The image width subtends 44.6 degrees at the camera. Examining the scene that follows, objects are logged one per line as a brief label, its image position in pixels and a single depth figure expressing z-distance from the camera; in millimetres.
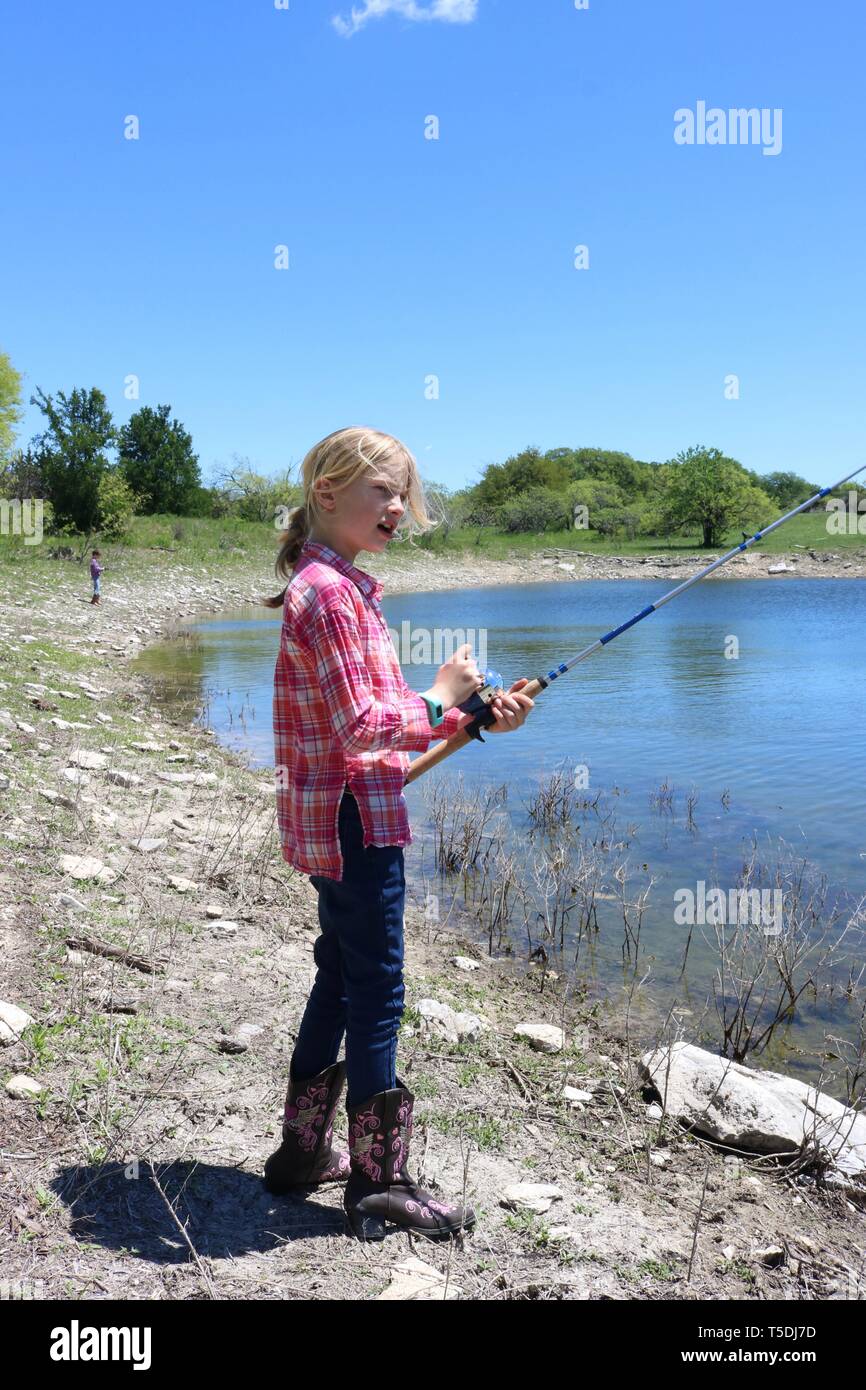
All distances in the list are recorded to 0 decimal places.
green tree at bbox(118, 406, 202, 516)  57969
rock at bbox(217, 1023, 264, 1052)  3754
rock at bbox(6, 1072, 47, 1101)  3131
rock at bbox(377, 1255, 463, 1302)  2543
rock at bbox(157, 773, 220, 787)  8259
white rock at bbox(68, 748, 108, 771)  7586
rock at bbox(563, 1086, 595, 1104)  3967
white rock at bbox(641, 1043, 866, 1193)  3738
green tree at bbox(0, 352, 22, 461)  41812
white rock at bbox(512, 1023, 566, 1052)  4570
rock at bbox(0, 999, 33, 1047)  3357
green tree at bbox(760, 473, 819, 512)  81312
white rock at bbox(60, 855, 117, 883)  5031
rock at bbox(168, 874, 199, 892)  5383
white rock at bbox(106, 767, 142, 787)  7473
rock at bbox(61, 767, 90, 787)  6910
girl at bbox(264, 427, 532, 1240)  2555
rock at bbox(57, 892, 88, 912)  4578
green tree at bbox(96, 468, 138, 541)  38062
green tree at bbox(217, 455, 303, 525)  58469
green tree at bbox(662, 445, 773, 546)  67250
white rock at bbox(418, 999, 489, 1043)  4312
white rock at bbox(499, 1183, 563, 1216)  3070
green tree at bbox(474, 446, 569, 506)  89375
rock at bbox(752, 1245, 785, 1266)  3014
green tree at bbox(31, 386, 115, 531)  37969
